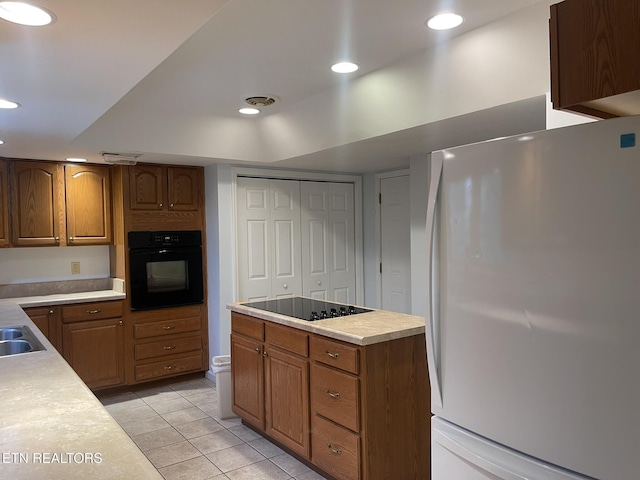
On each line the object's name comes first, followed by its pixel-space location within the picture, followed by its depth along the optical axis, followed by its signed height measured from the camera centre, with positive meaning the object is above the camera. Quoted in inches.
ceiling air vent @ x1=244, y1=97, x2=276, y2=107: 132.0 +38.4
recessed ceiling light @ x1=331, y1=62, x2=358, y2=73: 106.7 +38.4
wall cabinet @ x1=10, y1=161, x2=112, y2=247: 162.6 +13.7
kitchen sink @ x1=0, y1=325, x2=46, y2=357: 96.3 -20.2
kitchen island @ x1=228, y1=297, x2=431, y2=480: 94.2 -32.8
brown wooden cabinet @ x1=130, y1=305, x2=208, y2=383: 171.8 -37.2
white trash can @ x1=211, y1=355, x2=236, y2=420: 143.6 -44.3
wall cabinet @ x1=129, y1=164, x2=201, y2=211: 170.1 +19.3
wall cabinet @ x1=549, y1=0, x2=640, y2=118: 44.2 +17.1
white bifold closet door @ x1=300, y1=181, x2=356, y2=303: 197.5 -1.4
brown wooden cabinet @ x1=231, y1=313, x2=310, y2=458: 110.4 -35.3
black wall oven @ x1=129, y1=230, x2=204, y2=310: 170.2 -10.0
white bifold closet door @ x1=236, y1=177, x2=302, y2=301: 180.1 +0.2
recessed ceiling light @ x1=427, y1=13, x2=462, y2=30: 83.6 +38.0
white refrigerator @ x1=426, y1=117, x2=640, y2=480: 43.4 -7.4
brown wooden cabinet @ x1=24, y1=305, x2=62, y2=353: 154.5 -24.9
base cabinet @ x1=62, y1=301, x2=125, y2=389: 161.0 -33.7
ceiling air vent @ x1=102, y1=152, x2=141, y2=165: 151.8 +26.9
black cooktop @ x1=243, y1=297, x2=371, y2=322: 116.5 -18.4
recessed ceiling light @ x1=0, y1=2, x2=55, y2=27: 50.6 +25.0
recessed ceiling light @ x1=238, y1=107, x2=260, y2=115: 144.9 +39.2
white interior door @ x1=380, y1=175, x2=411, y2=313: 187.2 -3.1
